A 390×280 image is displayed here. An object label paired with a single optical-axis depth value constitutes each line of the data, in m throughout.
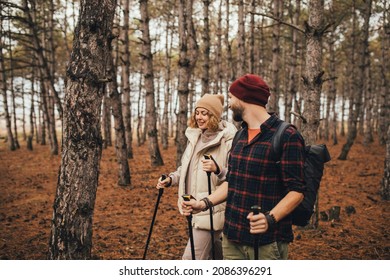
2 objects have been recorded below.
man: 2.08
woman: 3.14
